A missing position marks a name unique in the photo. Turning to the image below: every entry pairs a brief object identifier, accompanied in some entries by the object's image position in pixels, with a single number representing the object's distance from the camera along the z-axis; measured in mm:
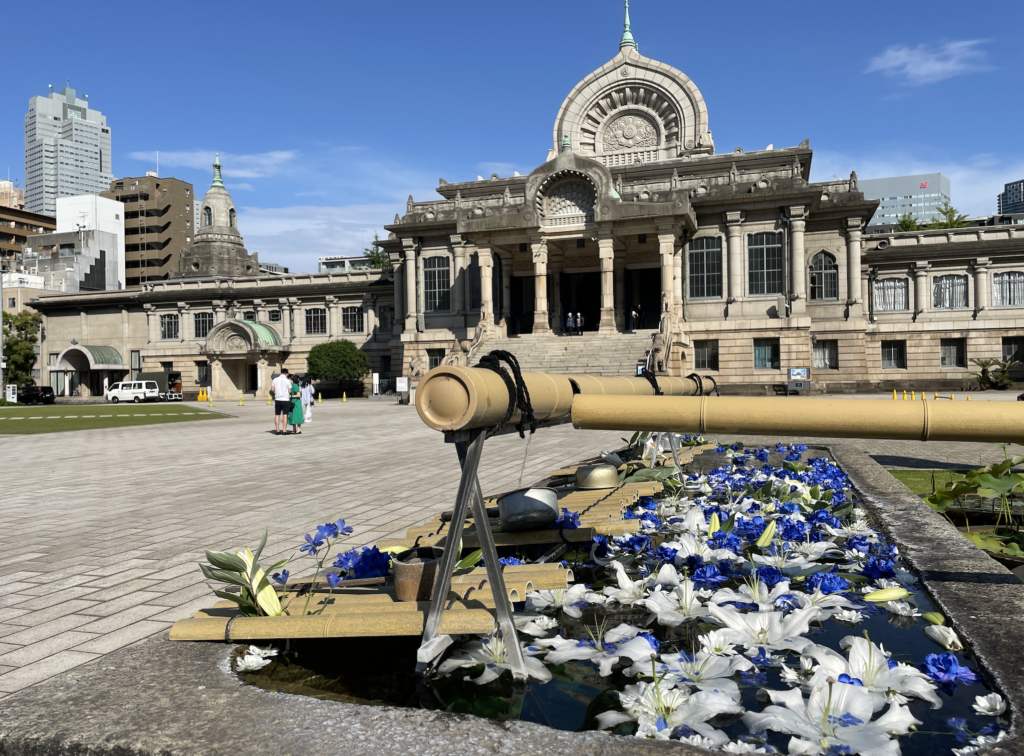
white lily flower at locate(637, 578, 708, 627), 3186
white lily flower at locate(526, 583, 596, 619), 3475
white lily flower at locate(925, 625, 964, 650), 2812
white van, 49719
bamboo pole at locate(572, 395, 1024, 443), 2533
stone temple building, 36375
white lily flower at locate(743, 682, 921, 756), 2064
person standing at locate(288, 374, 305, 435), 19188
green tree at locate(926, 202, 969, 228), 54469
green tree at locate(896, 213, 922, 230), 55562
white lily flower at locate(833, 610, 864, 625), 3250
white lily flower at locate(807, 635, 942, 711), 2396
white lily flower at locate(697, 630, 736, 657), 2820
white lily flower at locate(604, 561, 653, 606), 3510
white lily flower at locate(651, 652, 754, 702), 2531
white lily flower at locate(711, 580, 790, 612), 3330
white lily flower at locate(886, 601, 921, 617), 3207
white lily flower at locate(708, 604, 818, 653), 2906
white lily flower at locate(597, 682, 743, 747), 2250
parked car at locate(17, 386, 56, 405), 51125
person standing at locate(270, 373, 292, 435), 18641
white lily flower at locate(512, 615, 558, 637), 3158
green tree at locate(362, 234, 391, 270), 73562
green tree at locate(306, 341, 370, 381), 47125
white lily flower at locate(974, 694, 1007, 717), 2201
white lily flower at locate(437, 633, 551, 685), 2678
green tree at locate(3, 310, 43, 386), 58438
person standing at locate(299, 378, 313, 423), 23891
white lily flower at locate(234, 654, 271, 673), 2746
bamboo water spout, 2160
